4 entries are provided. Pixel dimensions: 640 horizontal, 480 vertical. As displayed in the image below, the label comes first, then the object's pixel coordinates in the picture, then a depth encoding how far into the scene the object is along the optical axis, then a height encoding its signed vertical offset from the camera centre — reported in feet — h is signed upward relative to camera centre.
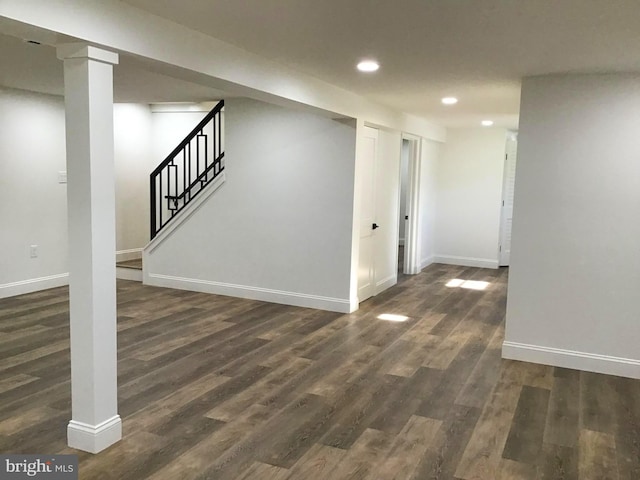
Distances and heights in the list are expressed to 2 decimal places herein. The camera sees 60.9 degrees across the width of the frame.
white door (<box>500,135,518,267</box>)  28.89 -0.20
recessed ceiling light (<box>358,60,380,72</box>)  12.80 +3.03
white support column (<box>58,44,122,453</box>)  8.71 -0.98
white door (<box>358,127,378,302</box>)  19.79 -0.81
